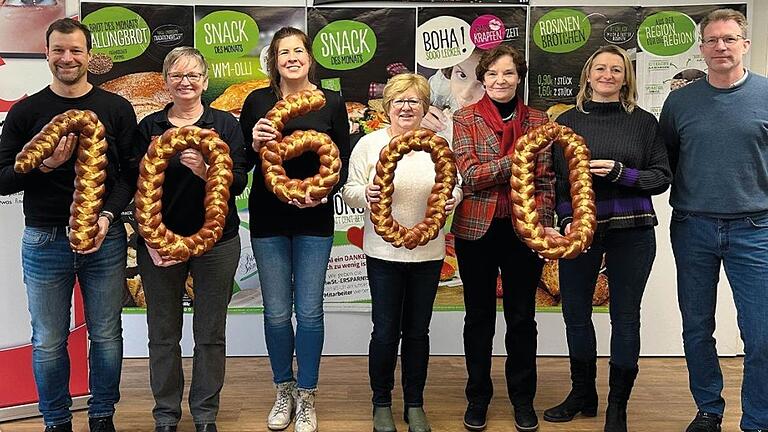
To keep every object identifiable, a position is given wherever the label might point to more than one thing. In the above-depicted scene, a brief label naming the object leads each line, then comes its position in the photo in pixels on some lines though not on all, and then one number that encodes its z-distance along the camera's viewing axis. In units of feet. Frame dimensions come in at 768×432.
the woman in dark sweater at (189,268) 10.12
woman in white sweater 10.59
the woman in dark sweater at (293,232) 10.66
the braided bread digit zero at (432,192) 10.23
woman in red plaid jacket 10.62
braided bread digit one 9.54
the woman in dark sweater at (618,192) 10.62
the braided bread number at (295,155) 10.07
